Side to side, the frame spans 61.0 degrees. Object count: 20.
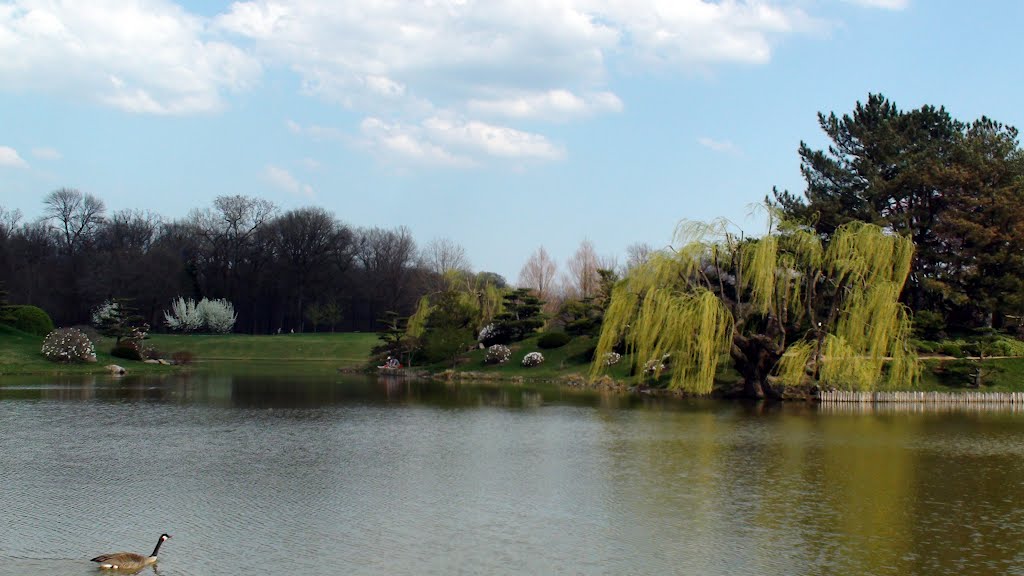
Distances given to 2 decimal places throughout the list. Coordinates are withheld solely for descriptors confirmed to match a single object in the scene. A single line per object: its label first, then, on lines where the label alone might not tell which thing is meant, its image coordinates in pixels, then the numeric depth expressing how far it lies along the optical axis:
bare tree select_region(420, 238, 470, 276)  98.56
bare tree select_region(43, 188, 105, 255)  96.75
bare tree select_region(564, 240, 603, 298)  75.94
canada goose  11.91
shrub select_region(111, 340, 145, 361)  55.13
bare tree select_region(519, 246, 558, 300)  83.88
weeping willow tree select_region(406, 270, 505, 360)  58.53
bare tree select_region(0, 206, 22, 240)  89.44
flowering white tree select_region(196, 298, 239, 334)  91.56
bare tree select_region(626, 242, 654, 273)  88.62
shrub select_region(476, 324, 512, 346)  59.53
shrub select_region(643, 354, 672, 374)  39.41
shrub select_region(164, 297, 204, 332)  90.25
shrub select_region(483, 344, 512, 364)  55.03
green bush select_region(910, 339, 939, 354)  42.47
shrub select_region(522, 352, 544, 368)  53.06
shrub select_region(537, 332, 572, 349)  55.28
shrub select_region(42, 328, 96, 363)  50.53
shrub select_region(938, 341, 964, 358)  42.43
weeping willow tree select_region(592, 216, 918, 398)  36.00
